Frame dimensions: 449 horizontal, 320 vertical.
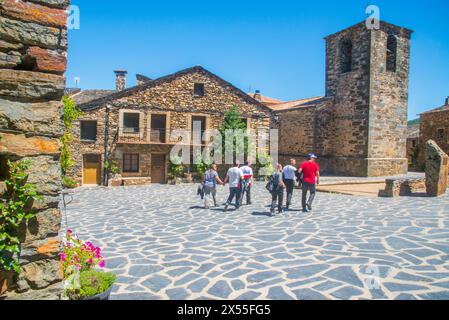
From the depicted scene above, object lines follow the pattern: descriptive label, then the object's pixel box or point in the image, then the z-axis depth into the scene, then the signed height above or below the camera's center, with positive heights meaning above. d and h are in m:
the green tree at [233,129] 21.83 +2.02
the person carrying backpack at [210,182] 11.02 -0.87
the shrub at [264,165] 22.77 -0.42
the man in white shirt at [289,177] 10.68 -0.59
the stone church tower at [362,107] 22.06 +4.24
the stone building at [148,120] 19.83 +2.50
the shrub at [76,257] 3.62 -1.34
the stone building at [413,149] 30.07 +1.53
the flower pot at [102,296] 3.57 -1.68
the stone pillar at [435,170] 12.52 -0.22
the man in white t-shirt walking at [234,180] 10.50 -0.74
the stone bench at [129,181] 19.64 -1.69
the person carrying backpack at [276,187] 9.70 -0.86
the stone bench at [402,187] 13.04 -1.02
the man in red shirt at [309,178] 10.08 -0.56
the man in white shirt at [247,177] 11.45 -0.67
